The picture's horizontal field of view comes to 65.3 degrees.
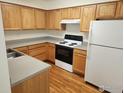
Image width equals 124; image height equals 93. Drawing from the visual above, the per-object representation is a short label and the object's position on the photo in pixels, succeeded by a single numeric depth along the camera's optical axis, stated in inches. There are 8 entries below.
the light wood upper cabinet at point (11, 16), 105.6
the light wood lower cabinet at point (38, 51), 132.7
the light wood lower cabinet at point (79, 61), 105.2
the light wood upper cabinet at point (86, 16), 101.7
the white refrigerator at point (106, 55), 71.5
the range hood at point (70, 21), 115.7
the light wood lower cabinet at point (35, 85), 42.5
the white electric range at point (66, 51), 118.6
